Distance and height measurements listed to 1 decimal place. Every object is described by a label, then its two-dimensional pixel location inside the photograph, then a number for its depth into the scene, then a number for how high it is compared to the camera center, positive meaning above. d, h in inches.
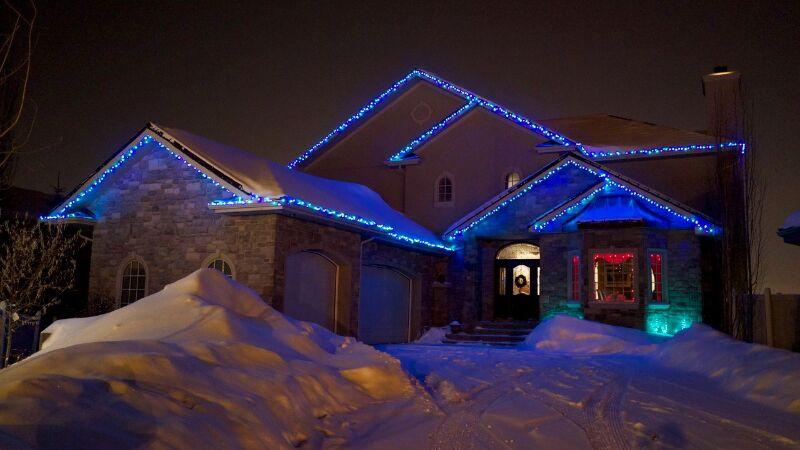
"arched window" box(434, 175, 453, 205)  960.3 +145.2
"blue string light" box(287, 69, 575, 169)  919.0 +264.7
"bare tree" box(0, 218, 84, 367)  432.3 +5.9
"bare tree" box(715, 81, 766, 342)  584.7 +65.5
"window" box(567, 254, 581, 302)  796.6 +20.8
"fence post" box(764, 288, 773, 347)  486.9 -9.3
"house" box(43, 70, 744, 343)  593.9 +75.6
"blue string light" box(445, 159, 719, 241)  744.3 +107.9
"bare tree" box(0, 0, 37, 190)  311.7 +128.5
